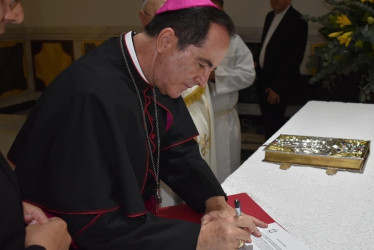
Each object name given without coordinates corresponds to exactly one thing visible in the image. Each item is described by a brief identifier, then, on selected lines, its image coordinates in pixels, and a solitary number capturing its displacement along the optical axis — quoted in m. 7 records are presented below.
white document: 1.59
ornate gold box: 2.32
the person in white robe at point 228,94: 4.34
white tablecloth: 1.69
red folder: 1.84
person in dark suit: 5.72
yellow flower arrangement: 3.58
